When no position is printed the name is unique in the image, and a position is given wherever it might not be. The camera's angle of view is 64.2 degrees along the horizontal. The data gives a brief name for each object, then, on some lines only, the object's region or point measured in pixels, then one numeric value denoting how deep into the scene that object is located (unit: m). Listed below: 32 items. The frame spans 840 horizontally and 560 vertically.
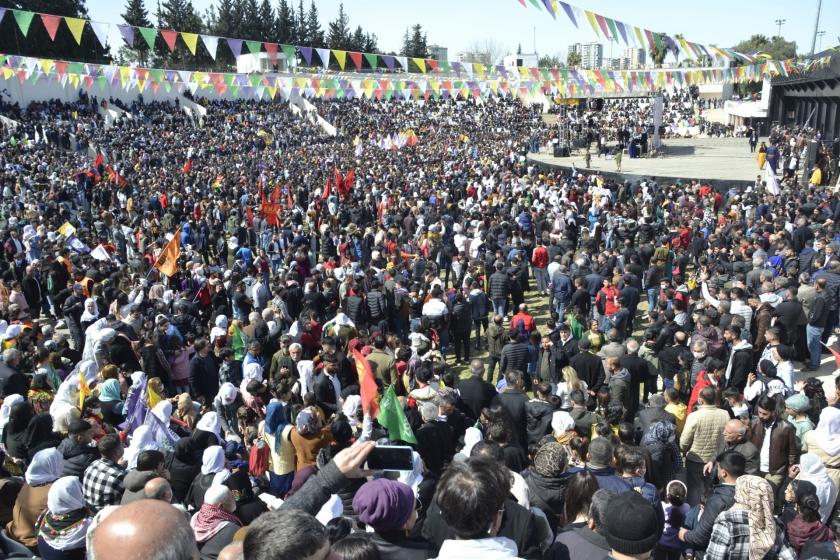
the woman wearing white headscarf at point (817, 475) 4.68
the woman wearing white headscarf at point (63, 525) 3.88
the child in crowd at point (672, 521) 4.14
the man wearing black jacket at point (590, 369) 7.13
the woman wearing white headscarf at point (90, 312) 9.38
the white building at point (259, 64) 60.16
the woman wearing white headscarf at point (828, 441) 4.97
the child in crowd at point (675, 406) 5.88
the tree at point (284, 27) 80.31
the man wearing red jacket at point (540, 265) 12.63
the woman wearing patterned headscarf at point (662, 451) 4.98
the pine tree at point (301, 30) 83.97
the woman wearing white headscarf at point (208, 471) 4.49
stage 23.78
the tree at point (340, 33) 86.19
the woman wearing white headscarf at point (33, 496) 4.25
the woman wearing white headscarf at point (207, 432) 5.21
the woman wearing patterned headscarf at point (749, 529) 3.58
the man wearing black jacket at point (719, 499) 3.88
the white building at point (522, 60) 93.99
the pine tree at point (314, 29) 86.62
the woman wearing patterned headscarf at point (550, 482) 4.09
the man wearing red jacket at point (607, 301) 9.66
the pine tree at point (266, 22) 77.19
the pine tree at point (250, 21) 76.12
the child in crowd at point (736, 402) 5.73
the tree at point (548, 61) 112.72
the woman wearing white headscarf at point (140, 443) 5.37
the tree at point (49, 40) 46.78
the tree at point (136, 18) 65.00
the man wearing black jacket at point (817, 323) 8.48
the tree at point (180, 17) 72.12
